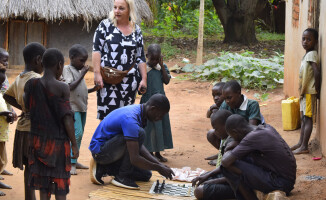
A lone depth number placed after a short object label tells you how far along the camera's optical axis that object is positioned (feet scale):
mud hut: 42.42
